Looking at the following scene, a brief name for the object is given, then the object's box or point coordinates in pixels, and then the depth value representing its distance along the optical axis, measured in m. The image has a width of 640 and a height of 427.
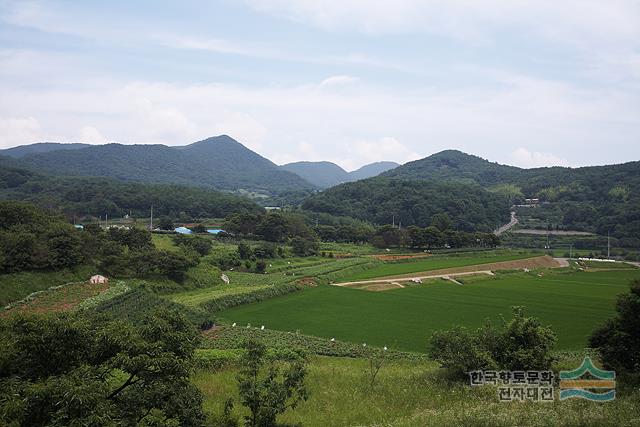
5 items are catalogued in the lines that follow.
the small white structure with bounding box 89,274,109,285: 38.91
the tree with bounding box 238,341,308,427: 13.05
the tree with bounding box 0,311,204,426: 10.51
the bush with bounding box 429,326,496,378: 18.62
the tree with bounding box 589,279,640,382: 17.97
